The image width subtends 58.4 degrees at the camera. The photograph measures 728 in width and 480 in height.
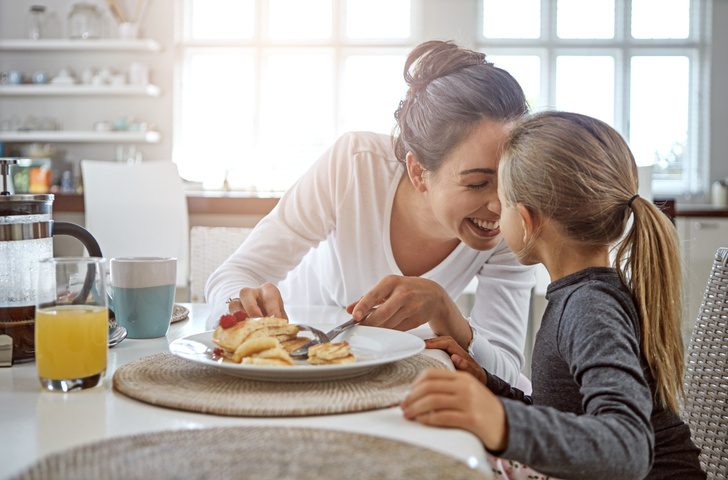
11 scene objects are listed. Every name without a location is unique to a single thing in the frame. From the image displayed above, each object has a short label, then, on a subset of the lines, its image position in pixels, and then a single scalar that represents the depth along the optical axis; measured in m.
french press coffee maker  0.81
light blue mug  0.99
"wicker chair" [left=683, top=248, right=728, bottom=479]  0.98
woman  1.15
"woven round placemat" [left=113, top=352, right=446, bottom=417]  0.59
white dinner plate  0.67
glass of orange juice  0.66
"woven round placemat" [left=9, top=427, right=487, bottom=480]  0.43
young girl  0.62
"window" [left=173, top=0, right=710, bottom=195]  5.62
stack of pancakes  0.71
